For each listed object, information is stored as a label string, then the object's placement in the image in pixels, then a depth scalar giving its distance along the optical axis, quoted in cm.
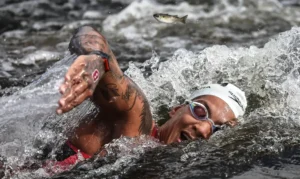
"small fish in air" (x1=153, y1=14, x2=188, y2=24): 1280
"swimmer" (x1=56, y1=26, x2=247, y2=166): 703
